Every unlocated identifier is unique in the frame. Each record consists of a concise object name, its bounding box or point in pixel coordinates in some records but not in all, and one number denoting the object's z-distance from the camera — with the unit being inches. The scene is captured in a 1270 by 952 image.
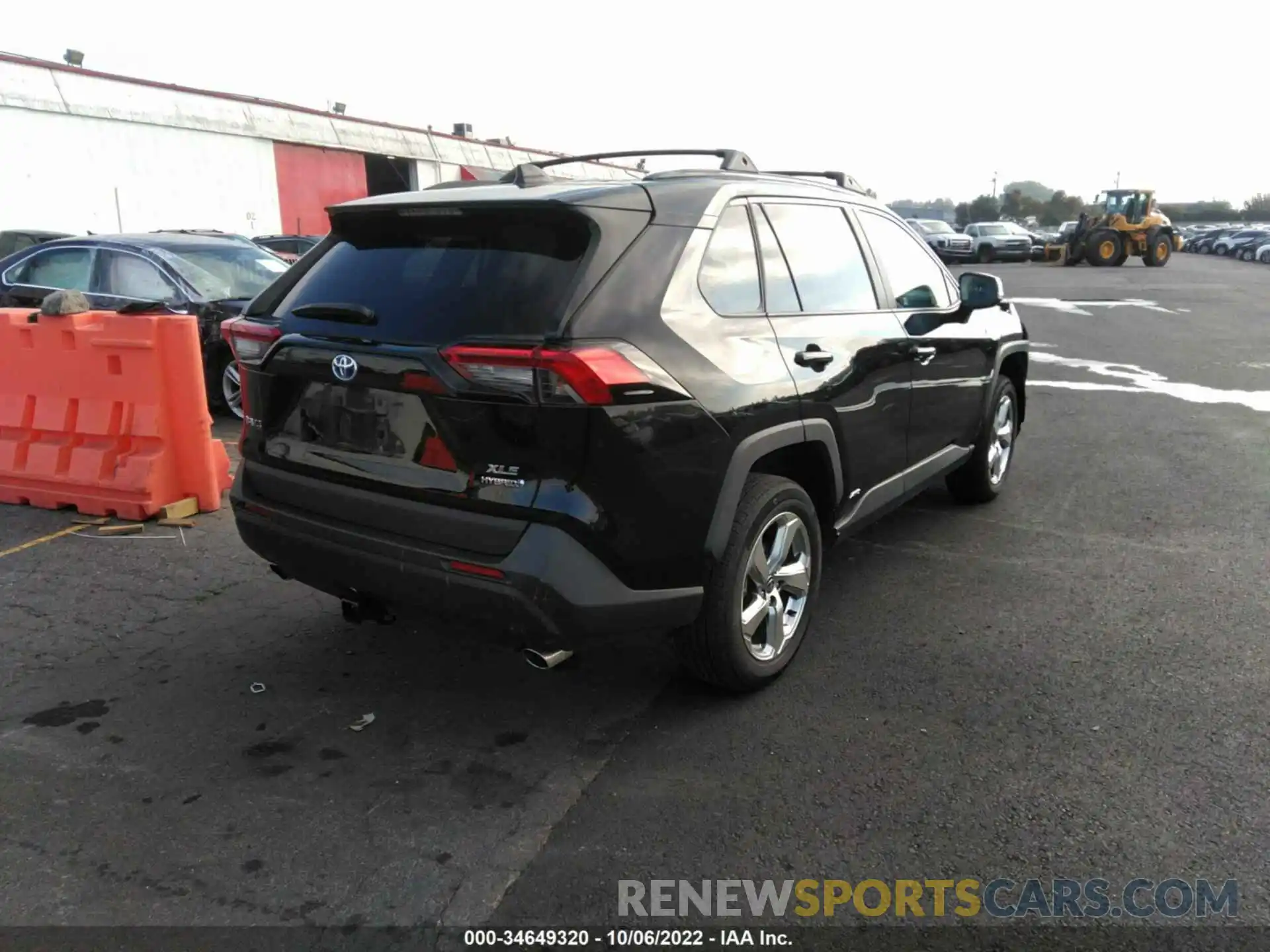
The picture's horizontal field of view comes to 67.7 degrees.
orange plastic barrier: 216.2
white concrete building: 898.7
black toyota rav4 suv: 110.5
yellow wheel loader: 1310.3
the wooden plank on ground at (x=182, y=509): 218.2
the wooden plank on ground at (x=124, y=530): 212.5
